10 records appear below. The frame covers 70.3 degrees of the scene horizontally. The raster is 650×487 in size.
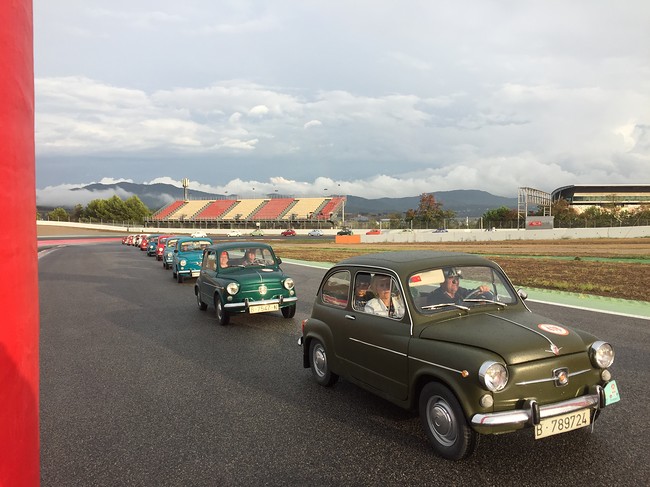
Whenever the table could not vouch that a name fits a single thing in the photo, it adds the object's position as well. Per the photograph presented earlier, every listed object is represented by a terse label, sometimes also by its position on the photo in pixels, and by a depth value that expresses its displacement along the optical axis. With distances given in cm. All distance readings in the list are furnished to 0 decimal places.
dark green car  922
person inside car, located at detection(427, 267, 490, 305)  443
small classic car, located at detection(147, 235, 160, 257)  3377
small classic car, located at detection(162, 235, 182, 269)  2198
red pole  205
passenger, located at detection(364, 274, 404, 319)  447
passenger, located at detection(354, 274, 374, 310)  495
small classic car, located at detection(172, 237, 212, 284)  1677
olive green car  345
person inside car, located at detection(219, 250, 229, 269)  1020
